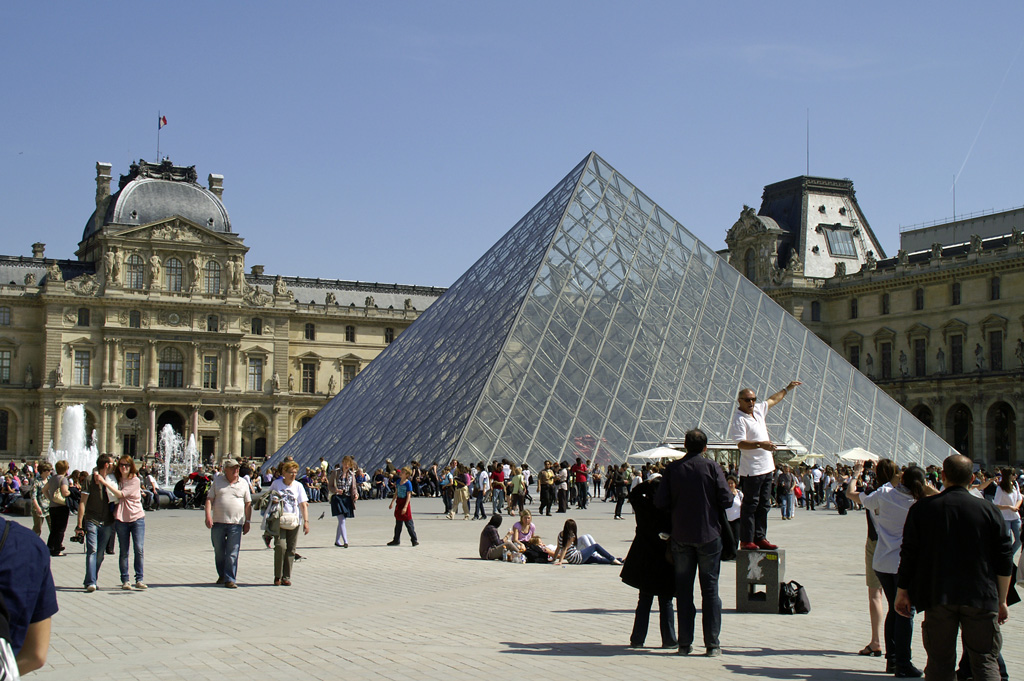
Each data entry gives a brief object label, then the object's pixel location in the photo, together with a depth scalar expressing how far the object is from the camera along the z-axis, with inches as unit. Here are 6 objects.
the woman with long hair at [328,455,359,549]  567.8
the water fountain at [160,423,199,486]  2196.1
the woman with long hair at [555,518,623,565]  506.9
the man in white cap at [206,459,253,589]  415.8
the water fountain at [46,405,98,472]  2283.8
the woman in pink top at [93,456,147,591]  407.2
